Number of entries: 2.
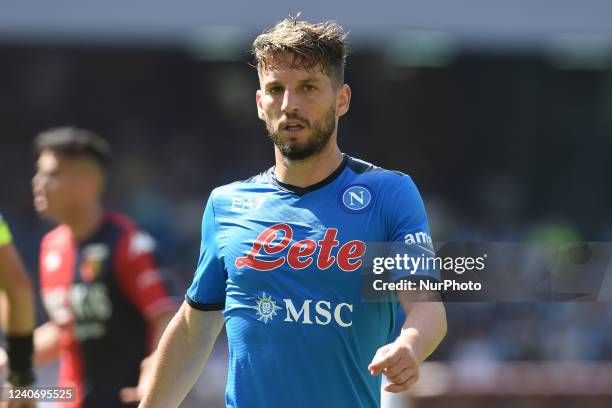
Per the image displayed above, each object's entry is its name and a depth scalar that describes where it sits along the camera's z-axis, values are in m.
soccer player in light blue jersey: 8.26
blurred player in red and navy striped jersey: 13.11
